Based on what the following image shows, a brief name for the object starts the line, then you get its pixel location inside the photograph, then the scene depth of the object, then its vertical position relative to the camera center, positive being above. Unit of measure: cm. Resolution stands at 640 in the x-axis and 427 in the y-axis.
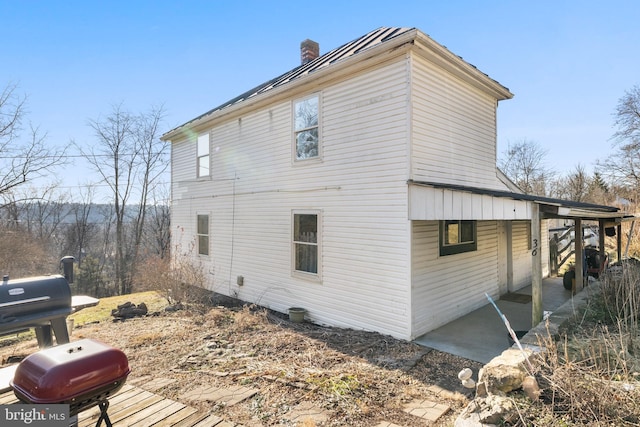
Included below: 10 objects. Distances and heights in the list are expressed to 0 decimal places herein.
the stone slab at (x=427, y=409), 338 -207
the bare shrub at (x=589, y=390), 260 -152
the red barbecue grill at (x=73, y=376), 191 -96
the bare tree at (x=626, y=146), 2220 +492
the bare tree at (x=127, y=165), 1978 +337
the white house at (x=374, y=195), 575 +45
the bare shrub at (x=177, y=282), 852 -169
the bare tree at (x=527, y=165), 2686 +428
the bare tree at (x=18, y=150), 1413 +317
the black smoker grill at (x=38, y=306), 324 -91
